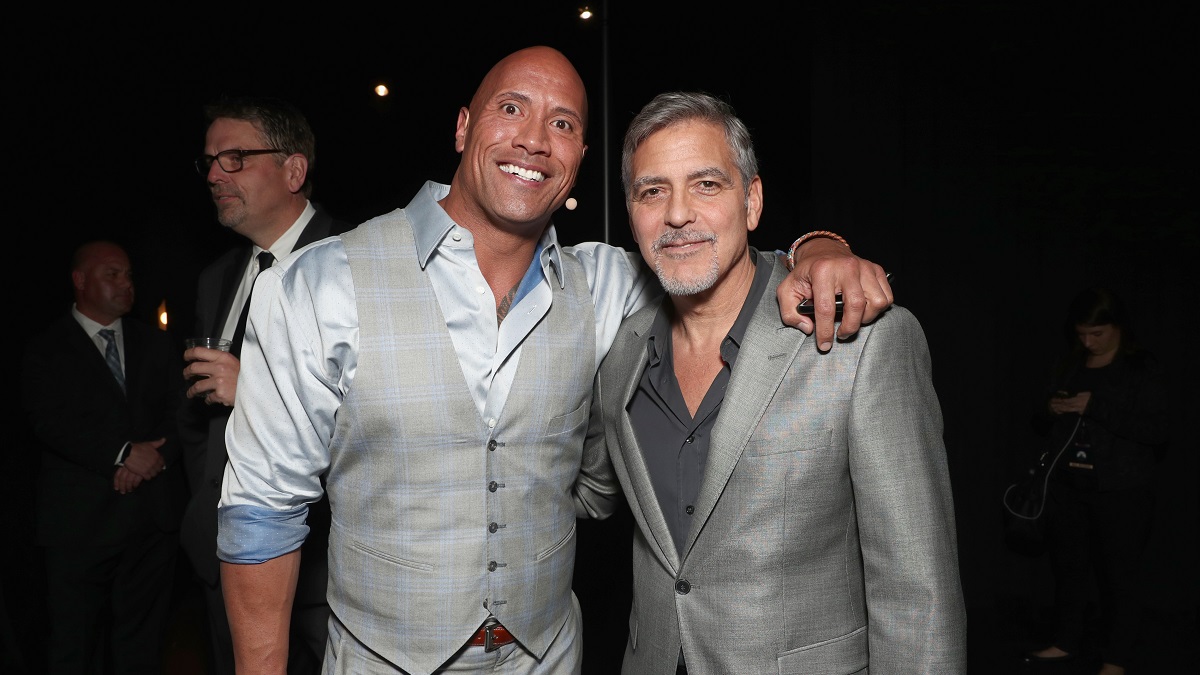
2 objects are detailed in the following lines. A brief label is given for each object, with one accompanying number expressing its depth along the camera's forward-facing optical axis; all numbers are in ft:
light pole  13.09
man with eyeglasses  7.93
